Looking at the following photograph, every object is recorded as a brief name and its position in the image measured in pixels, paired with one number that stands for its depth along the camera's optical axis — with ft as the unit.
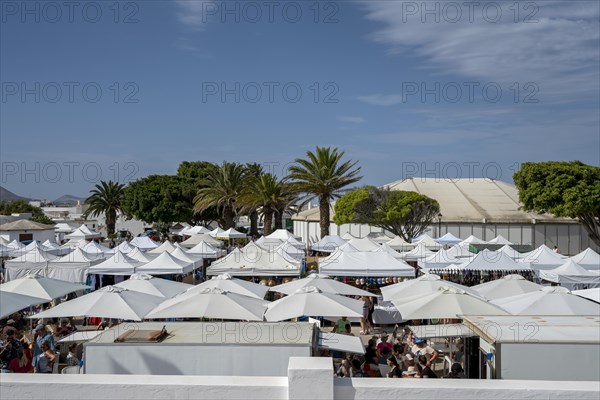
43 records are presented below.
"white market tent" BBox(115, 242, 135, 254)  88.24
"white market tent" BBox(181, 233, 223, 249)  117.20
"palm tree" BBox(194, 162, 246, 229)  188.65
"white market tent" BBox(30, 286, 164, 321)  44.55
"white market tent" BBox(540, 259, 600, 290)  66.18
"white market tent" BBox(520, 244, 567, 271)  75.20
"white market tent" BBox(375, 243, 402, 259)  83.71
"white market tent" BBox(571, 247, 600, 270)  73.56
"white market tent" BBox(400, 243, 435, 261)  88.48
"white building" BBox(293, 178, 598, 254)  191.11
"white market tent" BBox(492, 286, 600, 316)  43.01
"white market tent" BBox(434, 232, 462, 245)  124.92
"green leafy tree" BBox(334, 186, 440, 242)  159.33
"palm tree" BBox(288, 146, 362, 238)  142.82
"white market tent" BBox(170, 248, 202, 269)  77.56
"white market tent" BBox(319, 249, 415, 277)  67.15
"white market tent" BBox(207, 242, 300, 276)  67.97
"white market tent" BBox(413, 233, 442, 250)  110.52
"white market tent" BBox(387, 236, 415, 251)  108.53
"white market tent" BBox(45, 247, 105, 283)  72.38
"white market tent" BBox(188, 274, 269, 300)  52.02
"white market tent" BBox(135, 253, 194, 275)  69.97
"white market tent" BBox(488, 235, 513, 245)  119.34
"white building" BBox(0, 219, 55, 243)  167.39
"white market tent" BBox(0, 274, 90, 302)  50.52
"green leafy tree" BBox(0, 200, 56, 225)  327.06
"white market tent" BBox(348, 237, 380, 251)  94.53
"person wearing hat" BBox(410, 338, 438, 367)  41.86
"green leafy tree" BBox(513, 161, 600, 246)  141.69
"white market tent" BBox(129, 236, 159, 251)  114.62
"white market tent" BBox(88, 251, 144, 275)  69.56
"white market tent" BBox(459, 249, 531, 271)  72.17
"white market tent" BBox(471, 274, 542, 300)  53.57
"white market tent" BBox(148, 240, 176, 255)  88.36
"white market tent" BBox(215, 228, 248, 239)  144.97
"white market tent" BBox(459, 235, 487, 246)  111.59
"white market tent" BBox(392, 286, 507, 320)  43.34
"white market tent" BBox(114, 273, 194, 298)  52.26
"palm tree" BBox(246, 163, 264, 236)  188.46
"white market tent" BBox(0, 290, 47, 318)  41.83
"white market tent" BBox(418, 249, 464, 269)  77.56
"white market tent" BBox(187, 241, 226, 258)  93.70
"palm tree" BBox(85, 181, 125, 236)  258.16
